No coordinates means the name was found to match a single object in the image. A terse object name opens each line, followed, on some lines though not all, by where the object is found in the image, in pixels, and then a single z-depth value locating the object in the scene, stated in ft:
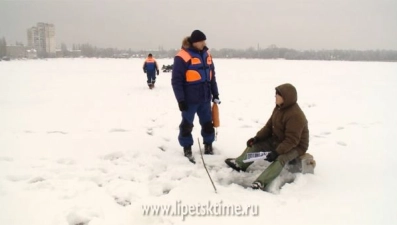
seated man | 13.46
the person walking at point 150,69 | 51.88
